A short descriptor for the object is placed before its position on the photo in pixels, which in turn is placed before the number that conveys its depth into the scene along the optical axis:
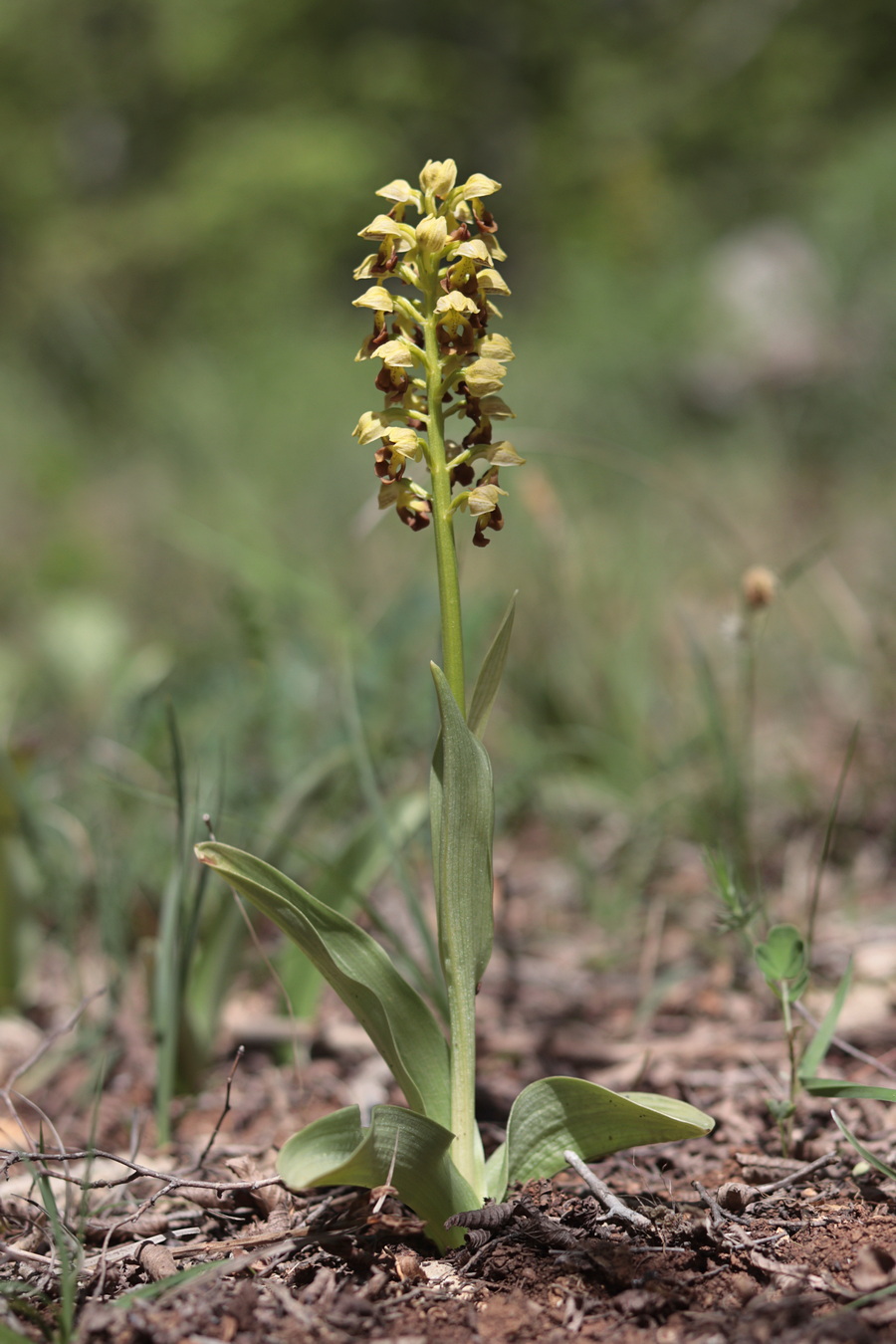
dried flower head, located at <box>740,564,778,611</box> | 1.31
